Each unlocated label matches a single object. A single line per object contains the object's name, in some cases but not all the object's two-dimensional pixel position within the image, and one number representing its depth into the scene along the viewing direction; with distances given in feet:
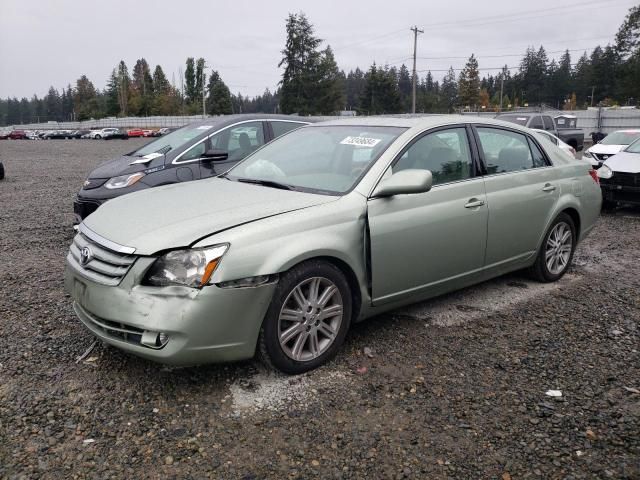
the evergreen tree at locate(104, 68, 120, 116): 371.76
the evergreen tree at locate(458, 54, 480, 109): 346.95
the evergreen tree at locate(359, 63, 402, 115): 282.36
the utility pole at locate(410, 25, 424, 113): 189.51
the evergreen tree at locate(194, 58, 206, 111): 356.16
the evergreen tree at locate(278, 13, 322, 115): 256.11
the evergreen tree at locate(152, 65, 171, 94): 377.13
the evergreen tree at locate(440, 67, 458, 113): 398.42
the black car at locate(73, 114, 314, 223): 22.38
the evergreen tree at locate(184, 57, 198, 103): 362.53
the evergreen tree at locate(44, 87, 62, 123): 504.68
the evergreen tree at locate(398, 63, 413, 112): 472.44
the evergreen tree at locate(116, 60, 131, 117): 358.23
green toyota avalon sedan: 10.16
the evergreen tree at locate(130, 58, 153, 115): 340.59
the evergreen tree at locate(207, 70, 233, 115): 317.42
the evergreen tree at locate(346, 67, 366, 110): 461.78
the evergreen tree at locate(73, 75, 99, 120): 407.52
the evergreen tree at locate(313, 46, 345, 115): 255.58
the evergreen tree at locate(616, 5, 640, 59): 223.75
